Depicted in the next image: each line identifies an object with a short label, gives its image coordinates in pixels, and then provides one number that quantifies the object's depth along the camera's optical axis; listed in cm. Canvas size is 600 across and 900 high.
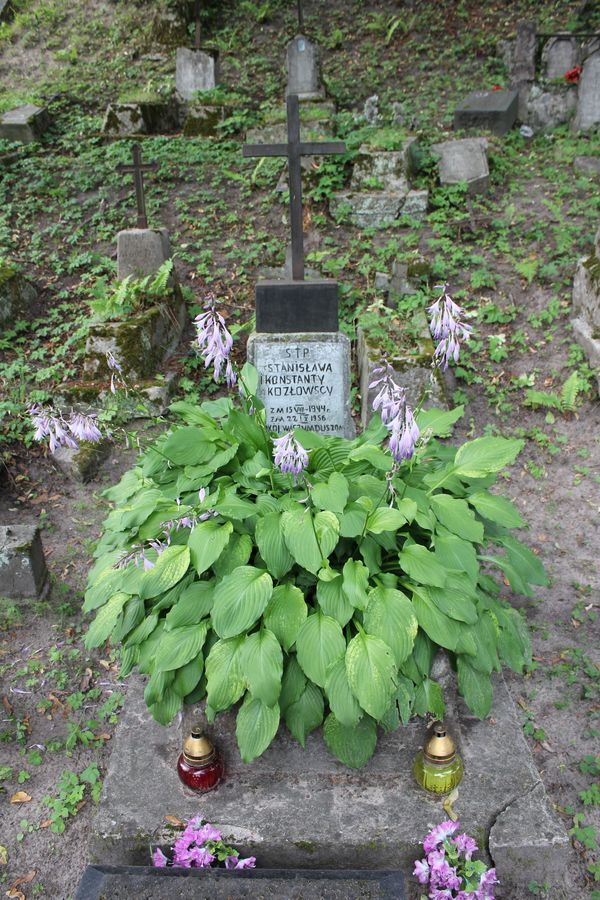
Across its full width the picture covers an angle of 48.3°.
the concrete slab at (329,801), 262
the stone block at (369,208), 819
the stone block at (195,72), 1145
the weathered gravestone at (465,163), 841
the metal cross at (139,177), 698
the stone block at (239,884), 237
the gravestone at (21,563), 422
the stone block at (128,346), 597
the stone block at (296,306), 408
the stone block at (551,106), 1009
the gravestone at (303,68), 1046
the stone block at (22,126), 1044
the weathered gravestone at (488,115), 972
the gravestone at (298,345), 407
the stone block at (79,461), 546
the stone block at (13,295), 677
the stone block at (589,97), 960
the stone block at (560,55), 1067
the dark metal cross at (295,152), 395
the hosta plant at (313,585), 262
